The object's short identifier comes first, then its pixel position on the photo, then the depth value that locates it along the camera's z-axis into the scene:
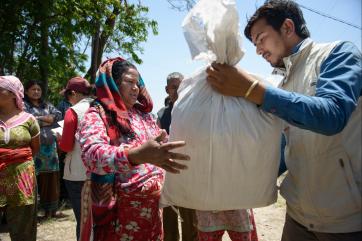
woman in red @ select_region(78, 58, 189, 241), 1.91
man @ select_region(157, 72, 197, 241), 3.83
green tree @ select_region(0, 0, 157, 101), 6.82
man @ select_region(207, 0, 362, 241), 1.34
